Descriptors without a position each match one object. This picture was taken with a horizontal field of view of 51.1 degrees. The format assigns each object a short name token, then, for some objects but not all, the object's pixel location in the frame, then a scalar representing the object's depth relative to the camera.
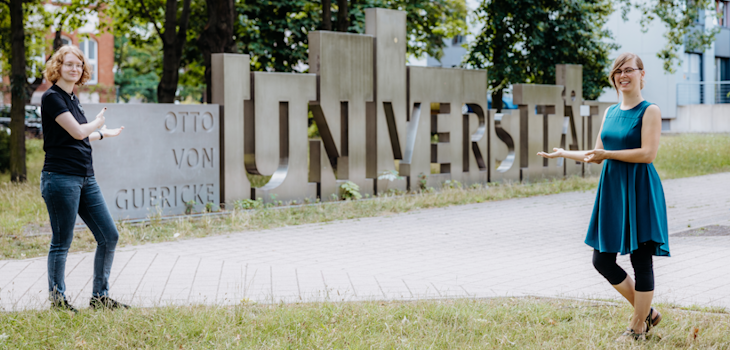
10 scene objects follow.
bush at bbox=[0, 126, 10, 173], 16.62
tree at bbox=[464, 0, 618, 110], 21.86
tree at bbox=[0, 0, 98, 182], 14.41
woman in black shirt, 5.19
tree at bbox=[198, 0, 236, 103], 15.25
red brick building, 44.38
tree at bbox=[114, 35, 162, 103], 53.16
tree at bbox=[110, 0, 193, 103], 17.11
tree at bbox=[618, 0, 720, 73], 20.22
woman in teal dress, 4.46
